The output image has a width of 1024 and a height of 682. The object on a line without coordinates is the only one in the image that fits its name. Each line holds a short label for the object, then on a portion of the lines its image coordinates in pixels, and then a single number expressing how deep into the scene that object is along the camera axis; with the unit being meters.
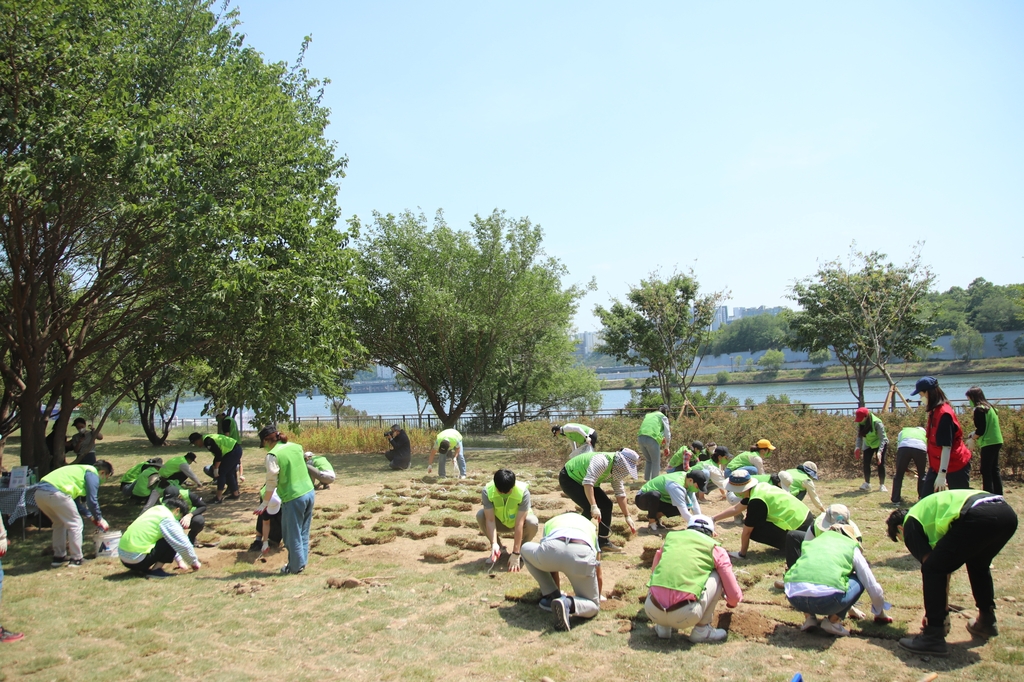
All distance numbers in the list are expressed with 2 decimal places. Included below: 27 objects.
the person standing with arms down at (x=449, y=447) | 13.51
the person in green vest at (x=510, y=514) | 7.35
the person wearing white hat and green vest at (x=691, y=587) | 5.02
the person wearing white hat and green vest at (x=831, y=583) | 5.01
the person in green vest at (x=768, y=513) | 7.15
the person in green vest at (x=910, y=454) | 9.84
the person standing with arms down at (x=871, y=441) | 11.33
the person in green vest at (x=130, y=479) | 11.16
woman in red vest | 7.39
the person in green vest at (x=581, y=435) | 10.08
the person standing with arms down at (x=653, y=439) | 11.99
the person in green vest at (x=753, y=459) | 9.92
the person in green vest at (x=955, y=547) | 4.78
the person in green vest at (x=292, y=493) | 7.65
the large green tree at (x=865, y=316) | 23.56
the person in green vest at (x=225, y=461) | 12.90
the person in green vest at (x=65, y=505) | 8.06
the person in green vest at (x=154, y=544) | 7.50
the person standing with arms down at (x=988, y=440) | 7.75
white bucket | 8.65
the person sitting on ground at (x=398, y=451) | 17.16
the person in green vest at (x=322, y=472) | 13.65
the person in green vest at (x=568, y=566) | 5.66
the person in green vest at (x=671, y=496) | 8.68
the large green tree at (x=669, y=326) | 26.92
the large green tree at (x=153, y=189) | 9.35
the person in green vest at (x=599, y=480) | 8.11
